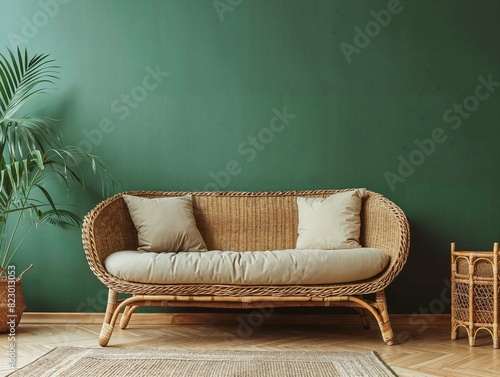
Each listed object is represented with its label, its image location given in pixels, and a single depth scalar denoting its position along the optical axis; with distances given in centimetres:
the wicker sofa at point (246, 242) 300
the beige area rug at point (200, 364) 245
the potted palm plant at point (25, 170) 333
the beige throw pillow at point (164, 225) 340
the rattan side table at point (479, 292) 311
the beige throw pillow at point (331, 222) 344
